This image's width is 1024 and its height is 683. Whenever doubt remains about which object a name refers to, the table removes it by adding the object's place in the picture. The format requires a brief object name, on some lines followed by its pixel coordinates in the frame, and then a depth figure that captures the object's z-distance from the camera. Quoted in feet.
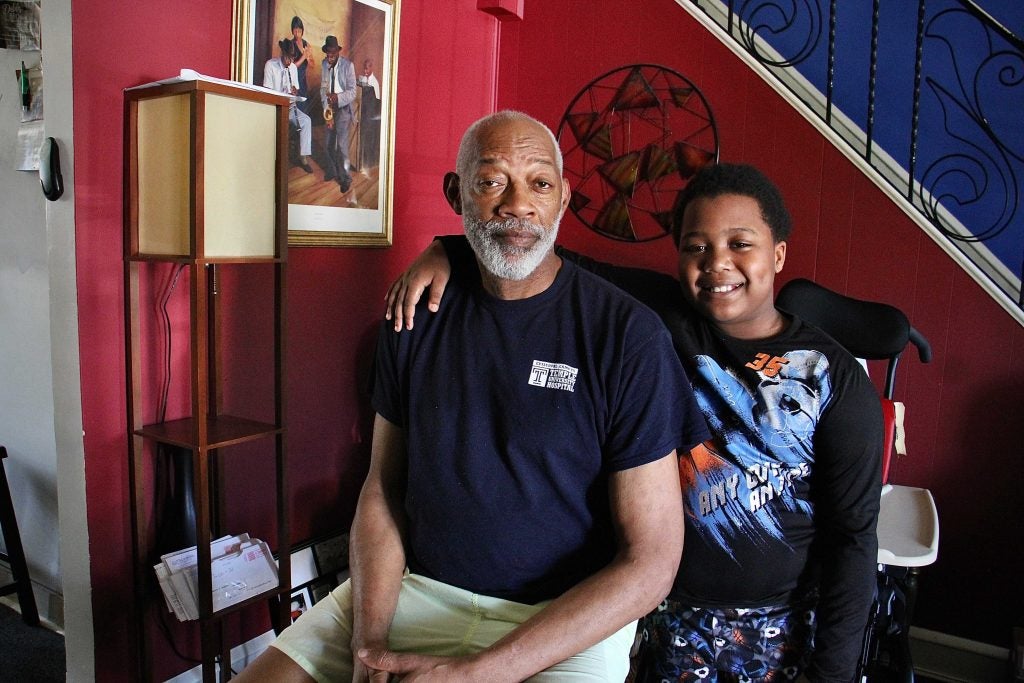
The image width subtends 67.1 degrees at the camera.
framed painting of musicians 7.77
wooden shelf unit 6.15
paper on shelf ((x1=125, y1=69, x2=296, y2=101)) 5.99
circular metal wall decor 10.29
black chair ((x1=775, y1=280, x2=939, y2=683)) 5.85
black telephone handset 6.24
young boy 4.73
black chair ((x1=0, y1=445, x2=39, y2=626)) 8.84
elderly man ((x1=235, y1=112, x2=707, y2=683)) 4.51
